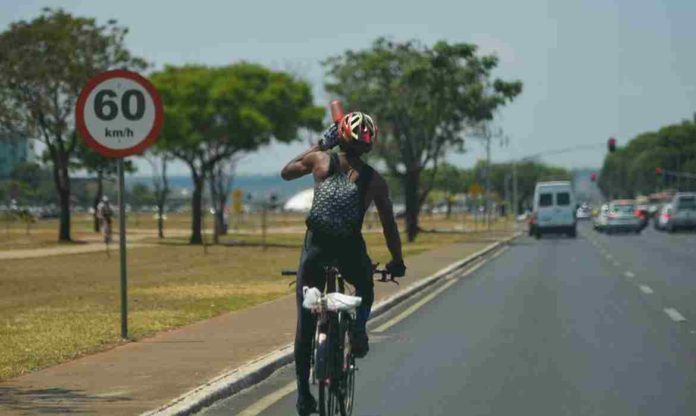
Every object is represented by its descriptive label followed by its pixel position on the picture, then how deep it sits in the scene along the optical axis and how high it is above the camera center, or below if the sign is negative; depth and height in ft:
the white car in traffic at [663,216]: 253.12 -2.21
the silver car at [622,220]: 237.25 -2.56
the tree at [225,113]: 184.65 +11.91
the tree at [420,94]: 205.16 +15.94
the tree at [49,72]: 173.78 +15.91
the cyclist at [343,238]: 28.76 -0.67
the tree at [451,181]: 600.80 +10.13
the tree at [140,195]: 614.34 +4.13
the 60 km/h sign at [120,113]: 48.52 +3.09
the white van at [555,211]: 214.69 -0.98
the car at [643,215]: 273.05 -2.04
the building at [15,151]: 187.11 +8.23
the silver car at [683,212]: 241.14 -1.27
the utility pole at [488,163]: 239.93 +7.94
